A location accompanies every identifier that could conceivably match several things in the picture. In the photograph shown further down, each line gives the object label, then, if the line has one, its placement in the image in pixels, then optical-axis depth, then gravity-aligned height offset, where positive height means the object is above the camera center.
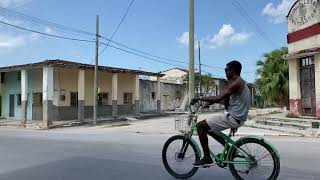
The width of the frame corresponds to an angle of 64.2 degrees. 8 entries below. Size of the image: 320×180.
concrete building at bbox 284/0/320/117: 13.10 +2.28
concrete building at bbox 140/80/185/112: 26.75 +0.45
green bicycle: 3.83 -0.88
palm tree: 16.91 +1.40
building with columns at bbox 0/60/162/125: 18.00 +0.76
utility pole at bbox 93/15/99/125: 17.34 +1.22
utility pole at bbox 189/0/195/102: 12.04 +2.31
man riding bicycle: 3.90 -0.14
